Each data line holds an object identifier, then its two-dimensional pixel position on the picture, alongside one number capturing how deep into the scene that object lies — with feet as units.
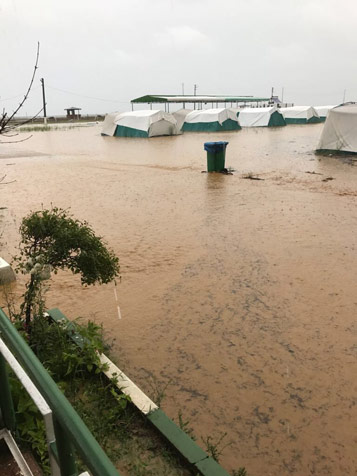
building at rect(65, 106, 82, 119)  224.33
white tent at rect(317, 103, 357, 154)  58.75
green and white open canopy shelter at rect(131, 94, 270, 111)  147.23
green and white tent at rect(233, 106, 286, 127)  134.00
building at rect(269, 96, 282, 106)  226.79
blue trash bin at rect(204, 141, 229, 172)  46.11
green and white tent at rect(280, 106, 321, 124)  153.99
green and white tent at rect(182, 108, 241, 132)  117.08
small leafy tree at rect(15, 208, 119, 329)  12.19
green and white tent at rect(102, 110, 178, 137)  101.14
